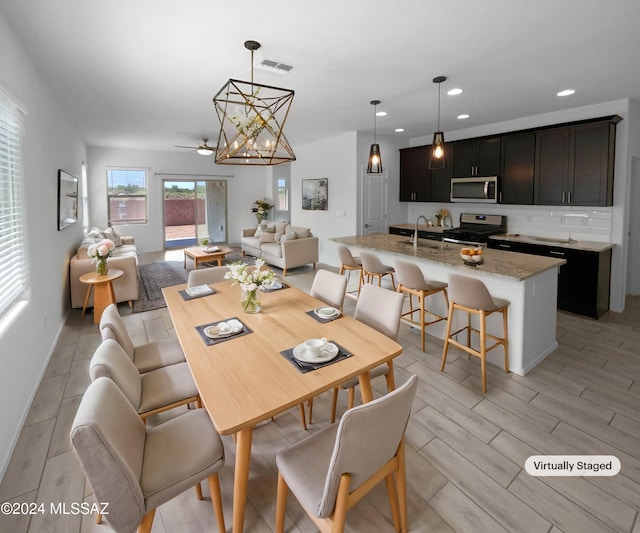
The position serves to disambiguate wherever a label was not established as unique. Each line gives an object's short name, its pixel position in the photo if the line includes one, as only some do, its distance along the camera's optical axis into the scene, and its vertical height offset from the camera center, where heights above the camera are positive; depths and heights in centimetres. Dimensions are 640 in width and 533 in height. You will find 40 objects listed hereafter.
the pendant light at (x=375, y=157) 434 +97
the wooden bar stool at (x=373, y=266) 411 -36
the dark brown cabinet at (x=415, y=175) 662 +118
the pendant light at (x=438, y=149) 364 +91
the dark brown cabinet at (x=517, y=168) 504 +100
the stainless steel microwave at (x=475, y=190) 550 +75
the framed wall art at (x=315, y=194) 733 +89
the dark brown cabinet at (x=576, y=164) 432 +93
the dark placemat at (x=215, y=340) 200 -59
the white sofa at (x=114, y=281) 468 -57
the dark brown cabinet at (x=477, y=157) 547 +127
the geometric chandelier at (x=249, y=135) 237 +68
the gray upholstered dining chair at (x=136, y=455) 116 -91
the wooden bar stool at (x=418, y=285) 343 -50
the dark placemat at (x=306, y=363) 171 -63
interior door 671 +64
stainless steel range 554 +9
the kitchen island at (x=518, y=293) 299 -51
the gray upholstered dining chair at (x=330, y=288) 288 -45
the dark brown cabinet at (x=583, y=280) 418 -55
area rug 509 -83
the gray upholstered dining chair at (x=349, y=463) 121 -94
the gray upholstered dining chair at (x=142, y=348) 201 -80
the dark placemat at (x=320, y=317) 229 -55
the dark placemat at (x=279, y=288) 298 -46
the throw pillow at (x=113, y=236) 705 -2
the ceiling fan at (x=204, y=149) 693 +171
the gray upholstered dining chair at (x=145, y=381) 164 -85
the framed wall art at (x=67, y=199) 413 +47
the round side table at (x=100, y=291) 430 -70
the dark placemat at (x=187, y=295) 277 -48
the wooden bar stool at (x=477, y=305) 282 -59
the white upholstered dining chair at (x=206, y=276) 323 -39
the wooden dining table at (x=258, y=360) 145 -64
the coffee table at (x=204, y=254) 682 -38
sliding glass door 978 +69
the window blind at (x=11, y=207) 243 +21
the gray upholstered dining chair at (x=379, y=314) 224 -56
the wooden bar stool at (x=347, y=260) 466 -34
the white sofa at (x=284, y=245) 691 -21
